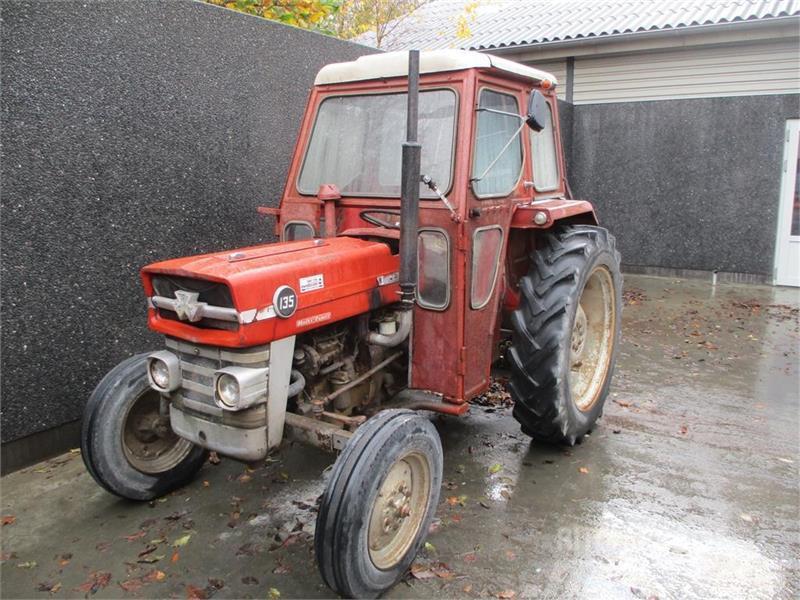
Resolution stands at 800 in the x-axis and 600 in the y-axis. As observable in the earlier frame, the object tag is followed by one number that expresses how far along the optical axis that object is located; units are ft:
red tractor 8.51
